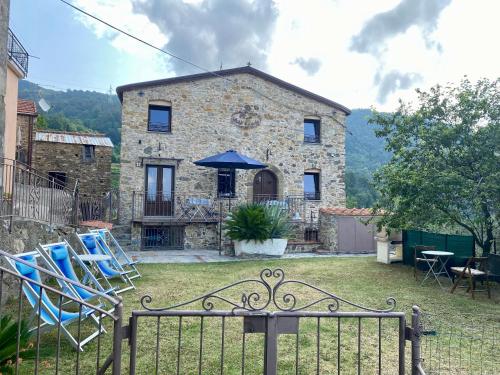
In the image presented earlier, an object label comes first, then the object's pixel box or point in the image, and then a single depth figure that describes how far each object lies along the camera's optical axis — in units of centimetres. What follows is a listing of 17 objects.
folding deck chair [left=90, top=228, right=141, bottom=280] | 692
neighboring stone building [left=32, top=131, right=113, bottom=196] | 1608
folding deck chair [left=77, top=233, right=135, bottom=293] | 621
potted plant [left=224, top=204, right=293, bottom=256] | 1074
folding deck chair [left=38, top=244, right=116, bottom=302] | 432
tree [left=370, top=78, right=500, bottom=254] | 709
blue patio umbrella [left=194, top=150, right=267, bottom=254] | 1166
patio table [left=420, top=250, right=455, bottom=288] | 732
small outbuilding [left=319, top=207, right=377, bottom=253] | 1251
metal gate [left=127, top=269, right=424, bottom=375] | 227
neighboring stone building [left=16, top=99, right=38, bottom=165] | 1496
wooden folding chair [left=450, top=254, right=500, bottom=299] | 650
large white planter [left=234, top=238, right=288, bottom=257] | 1083
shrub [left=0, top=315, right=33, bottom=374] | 244
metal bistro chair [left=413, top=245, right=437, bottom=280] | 790
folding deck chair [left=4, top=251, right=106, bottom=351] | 338
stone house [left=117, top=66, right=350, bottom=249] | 1341
